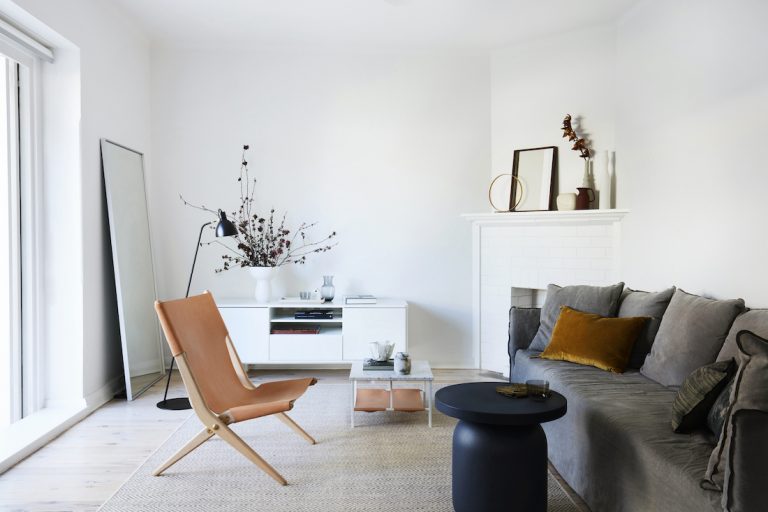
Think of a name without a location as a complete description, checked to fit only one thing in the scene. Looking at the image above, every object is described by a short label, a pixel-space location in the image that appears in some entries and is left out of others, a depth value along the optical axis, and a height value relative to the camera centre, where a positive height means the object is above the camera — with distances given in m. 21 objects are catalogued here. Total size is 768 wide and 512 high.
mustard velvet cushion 3.27 -0.48
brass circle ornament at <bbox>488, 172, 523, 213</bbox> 5.09 +0.51
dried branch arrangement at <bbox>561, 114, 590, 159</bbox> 4.72 +0.86
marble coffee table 3.72 -0.94
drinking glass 2.53 -0.57
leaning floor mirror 4.33 -0.10
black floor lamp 4.00 -1.02
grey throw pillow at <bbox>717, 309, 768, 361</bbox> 2.44 -0.30
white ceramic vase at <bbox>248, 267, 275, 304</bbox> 4.98 -0.24
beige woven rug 2.65 -1.07
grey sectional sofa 1.98 -0.70
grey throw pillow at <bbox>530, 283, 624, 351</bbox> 3.65 -0.31
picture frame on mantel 4.93 +0.59
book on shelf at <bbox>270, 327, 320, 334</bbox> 4.89 -0.63
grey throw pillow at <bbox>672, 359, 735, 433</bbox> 2.18 -0.51
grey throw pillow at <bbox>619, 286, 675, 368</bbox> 3.30 -0.34
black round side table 2.34 -0.78
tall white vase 4.63 +0.51
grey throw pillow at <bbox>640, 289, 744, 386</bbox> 2.75 -0.39
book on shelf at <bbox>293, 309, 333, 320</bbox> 4.93 -0.50
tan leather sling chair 2.87 -0.69
